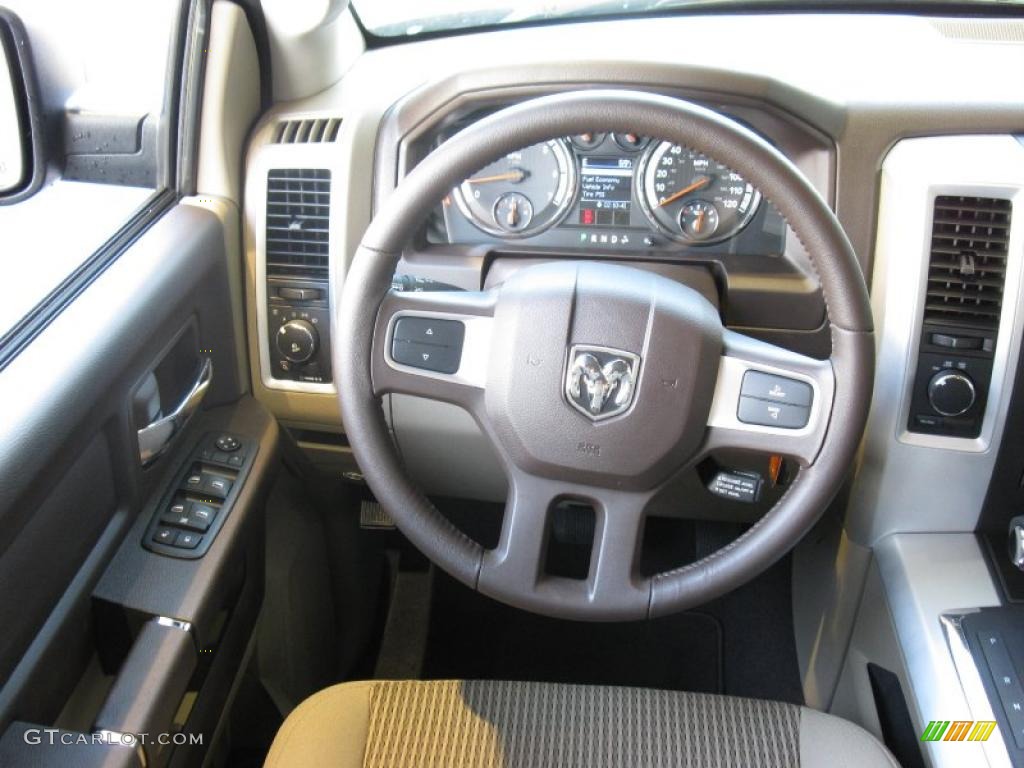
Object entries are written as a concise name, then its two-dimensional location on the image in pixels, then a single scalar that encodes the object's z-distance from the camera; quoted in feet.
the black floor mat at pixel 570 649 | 5.82
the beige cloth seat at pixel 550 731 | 3.48
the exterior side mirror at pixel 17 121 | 3.99
